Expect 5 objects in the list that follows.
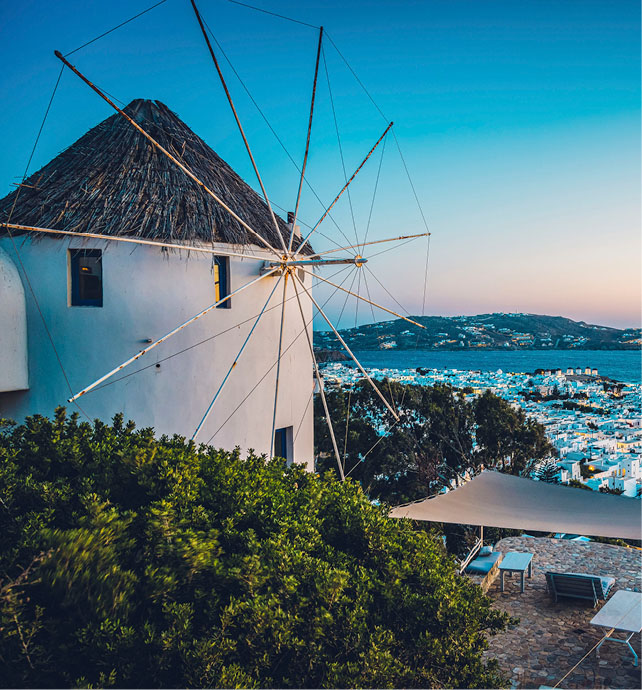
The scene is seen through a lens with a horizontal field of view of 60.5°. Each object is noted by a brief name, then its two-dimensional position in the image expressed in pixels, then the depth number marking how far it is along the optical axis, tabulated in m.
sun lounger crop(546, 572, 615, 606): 8.41
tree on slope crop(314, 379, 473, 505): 18.89
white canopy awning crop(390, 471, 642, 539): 7.98
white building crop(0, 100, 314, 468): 8.48
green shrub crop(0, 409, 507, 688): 3.36
